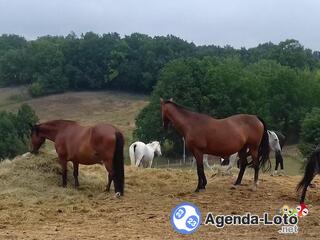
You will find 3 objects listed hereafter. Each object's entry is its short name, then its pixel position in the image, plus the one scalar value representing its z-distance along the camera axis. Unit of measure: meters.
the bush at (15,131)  53.90
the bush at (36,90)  90.25
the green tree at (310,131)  45.81
